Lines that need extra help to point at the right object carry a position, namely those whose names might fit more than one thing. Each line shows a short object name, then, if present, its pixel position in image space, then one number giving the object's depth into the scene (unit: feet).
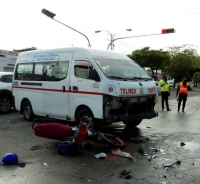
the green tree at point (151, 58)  136.46
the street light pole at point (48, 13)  57.52
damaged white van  21.48
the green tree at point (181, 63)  158.20
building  118.42
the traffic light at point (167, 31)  59.97
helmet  15.75
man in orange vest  40.42
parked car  36.65
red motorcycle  18.43
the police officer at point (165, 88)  41.70
